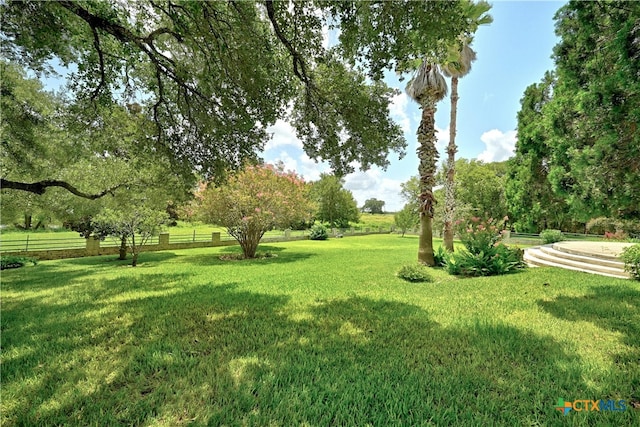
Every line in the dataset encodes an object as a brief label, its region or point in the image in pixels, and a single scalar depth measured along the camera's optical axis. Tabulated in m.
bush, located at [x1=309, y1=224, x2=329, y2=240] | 30.39
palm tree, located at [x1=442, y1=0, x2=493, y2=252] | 14.24
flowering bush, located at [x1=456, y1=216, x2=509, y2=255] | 8.76
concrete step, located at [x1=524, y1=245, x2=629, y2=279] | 8.23
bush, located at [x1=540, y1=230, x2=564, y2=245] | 18.16
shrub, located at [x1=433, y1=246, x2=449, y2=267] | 10.38
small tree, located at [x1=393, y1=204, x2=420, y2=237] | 33.78
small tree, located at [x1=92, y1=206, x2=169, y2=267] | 11.35
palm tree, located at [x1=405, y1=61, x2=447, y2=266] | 10.20
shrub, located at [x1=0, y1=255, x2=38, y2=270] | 11.62
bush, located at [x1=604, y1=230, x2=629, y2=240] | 17.19
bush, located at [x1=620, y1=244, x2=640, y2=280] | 7.01
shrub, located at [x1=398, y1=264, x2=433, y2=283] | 8.09
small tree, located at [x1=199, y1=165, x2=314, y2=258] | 13.63
